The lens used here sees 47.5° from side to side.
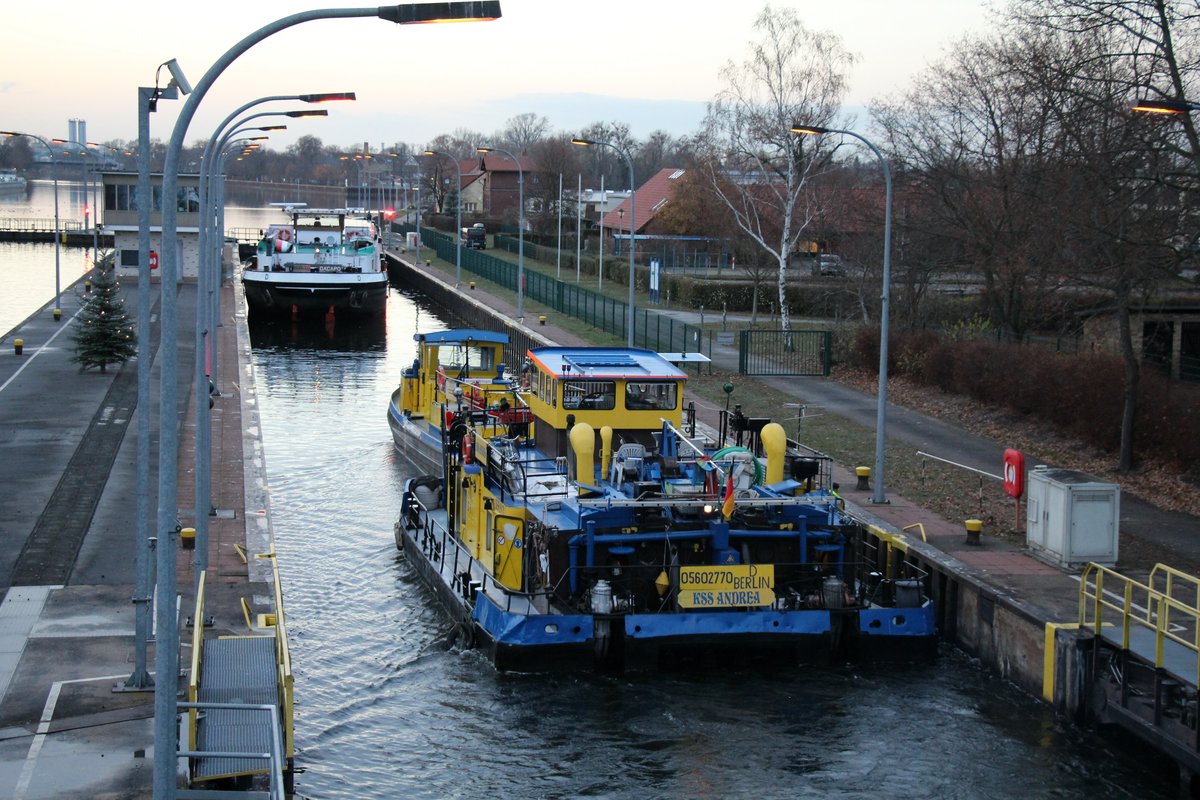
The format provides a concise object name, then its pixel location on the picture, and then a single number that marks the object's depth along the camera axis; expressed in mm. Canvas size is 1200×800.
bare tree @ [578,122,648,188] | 149500
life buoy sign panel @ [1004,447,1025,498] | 21953
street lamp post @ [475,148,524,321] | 56819
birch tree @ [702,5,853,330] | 49281
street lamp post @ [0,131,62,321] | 53259
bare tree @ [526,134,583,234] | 110812
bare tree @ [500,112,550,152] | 196875
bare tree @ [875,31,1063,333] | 37562
